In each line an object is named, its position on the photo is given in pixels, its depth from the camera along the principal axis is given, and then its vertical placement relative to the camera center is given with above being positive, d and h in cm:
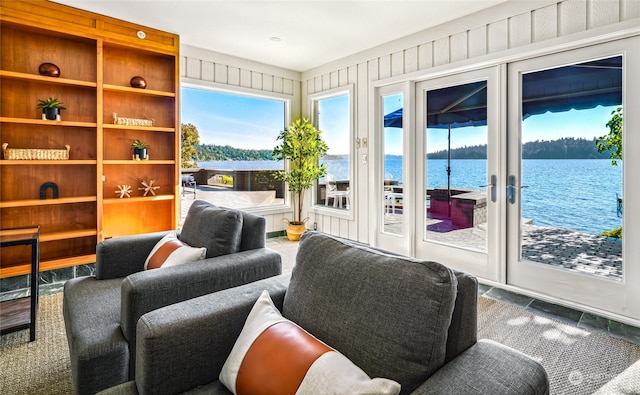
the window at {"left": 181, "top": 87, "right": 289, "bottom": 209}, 464 +72
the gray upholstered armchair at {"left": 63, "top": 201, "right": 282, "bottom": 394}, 149 -48
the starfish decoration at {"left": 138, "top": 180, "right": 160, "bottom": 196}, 408 +7
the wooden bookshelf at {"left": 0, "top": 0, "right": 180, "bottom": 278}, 327 +69
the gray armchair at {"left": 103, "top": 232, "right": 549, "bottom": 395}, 94 -43
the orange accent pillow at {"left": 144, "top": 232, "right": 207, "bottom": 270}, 205 -36
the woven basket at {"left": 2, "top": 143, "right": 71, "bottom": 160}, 317 +39
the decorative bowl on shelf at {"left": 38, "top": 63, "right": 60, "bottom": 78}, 329 +119
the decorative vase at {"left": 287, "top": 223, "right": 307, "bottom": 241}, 518 -55
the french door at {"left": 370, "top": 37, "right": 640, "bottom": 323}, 265 +17
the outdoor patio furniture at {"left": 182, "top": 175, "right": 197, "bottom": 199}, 454 +13
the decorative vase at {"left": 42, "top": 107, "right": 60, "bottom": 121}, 331 +78
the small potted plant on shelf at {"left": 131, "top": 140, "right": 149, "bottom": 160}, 389 +49
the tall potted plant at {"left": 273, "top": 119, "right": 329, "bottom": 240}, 505 +58
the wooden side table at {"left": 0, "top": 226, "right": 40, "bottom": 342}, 226 -76
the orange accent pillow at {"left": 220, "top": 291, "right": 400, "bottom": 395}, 88 -47
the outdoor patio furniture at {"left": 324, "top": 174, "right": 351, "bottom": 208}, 503 +0
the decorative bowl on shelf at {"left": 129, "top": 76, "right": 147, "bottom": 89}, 384 +124
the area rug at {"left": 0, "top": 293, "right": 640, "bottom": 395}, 189 -100
